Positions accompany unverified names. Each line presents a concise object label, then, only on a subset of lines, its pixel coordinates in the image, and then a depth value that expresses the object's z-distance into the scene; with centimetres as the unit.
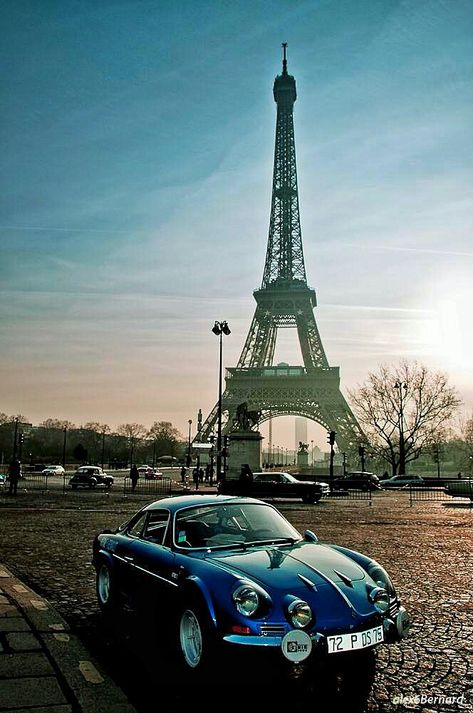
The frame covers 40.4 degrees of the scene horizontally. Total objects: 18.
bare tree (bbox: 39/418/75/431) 15830
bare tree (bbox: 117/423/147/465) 15619
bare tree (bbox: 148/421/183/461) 13575
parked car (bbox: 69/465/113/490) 4038
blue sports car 424
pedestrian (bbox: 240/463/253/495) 2681
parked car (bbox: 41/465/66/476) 5987
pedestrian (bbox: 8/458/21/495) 3091
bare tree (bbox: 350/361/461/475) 5988
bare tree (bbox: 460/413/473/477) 9143
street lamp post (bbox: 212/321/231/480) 3391
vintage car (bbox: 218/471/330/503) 2841
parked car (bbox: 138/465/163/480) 5749
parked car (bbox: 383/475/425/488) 4972
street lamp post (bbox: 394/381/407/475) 5794
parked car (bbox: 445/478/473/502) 3466
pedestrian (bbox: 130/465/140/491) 3859
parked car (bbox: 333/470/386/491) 4261
